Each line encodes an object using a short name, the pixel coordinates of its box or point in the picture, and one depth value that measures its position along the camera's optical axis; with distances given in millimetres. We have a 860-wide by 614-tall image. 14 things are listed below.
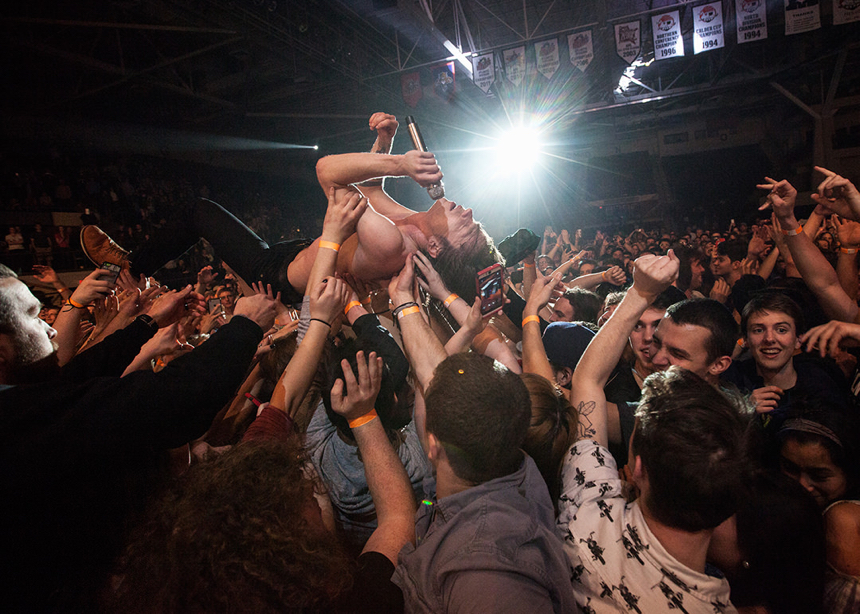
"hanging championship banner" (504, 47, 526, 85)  8242
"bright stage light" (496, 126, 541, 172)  12344
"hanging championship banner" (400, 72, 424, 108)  8922
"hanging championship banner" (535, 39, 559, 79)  7930
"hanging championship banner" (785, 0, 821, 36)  6871
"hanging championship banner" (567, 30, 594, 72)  7734
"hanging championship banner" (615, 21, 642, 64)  7719
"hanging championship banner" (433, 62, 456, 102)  8938
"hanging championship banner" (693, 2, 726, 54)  7402
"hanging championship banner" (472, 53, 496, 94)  8461
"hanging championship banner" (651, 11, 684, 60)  7625
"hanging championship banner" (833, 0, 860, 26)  6562
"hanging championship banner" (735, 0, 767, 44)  7195
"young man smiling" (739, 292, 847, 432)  1754
